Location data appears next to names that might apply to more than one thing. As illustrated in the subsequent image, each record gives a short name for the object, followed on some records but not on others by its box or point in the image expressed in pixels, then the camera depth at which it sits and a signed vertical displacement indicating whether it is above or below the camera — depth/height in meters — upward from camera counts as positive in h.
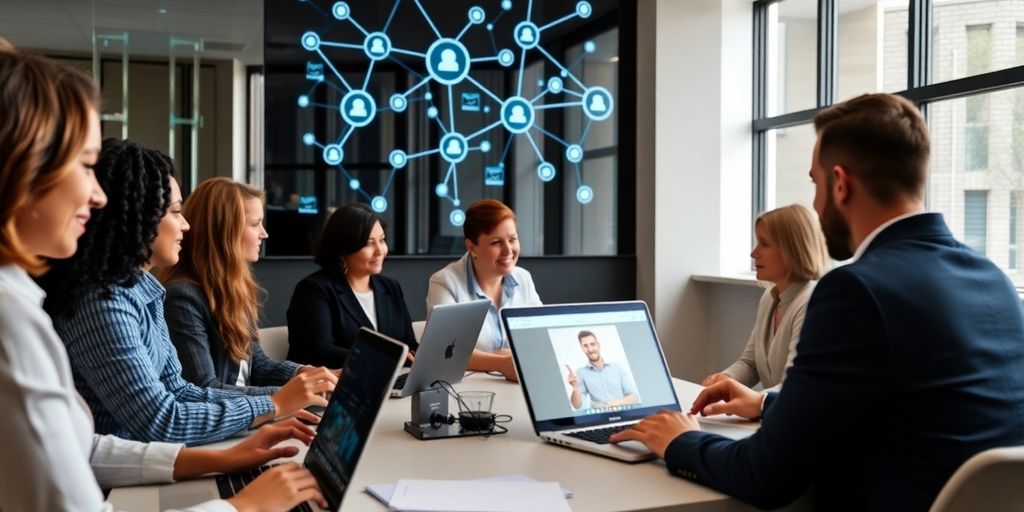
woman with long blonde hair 2.49 -0.14
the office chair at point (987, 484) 1.28 -0.34
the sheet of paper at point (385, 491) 1.60 -0.44
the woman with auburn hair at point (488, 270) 3.54 -0.10
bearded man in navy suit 1.51 -0.20
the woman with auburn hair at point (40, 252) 1.10 -0.01
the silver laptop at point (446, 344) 2.19 -0.25
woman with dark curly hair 1.77 -0.14
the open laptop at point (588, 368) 2.09 -0.29
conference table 1.61 -0.45
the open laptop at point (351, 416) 1.35 -0.27
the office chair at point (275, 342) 3.38 -0.36
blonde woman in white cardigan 2.98 -0.10
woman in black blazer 3.40 -0.21
